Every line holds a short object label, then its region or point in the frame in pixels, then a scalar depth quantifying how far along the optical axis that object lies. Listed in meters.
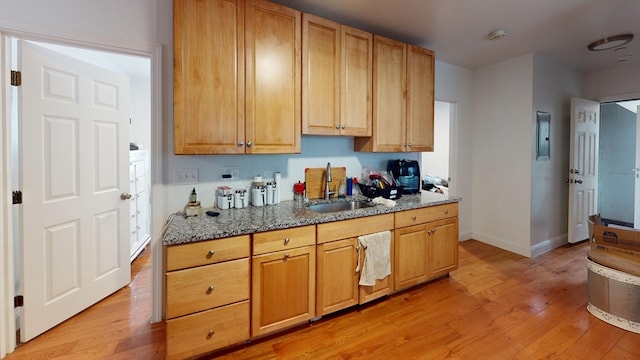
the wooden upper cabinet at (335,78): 2.30
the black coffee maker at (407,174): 3.15
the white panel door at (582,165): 3.79
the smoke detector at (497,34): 2.78
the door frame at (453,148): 3.98
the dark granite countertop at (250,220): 1.67
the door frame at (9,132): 1.76
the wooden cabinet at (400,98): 2.69
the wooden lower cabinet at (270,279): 1.64
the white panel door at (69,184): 1.92
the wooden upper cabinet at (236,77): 1.87
